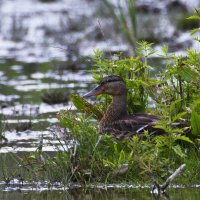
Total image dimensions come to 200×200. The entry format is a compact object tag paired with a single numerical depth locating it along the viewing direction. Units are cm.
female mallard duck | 1633
